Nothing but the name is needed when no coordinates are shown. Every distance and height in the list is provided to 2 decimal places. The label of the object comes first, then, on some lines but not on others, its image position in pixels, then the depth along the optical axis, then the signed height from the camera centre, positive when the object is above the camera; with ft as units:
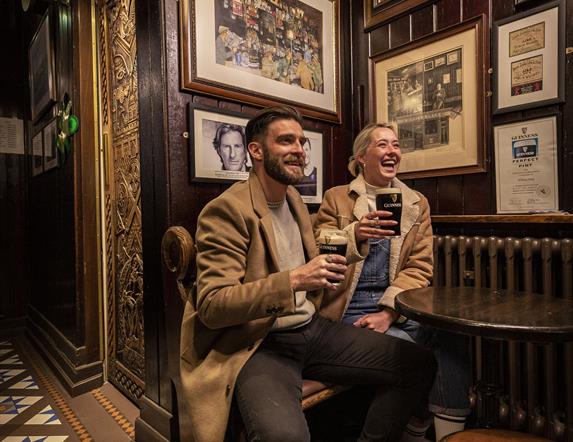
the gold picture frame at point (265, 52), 5.86 +2.96
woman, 5.05 -0.93
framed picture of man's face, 5.80 +1.15
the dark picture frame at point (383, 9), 7.36 +4.21
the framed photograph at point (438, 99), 6.55 +2.18
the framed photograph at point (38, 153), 11.50 +2.18
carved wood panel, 7.29 +0.46
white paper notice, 13.19 +3.08
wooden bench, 4.55 -0.67
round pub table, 3.21 -1.07
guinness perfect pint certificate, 5.76 +0.68
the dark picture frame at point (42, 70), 9.75 +4.38
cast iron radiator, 5.25 -2.08
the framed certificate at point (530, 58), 5.65 +2.40
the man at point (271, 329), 3.81 -1.37
